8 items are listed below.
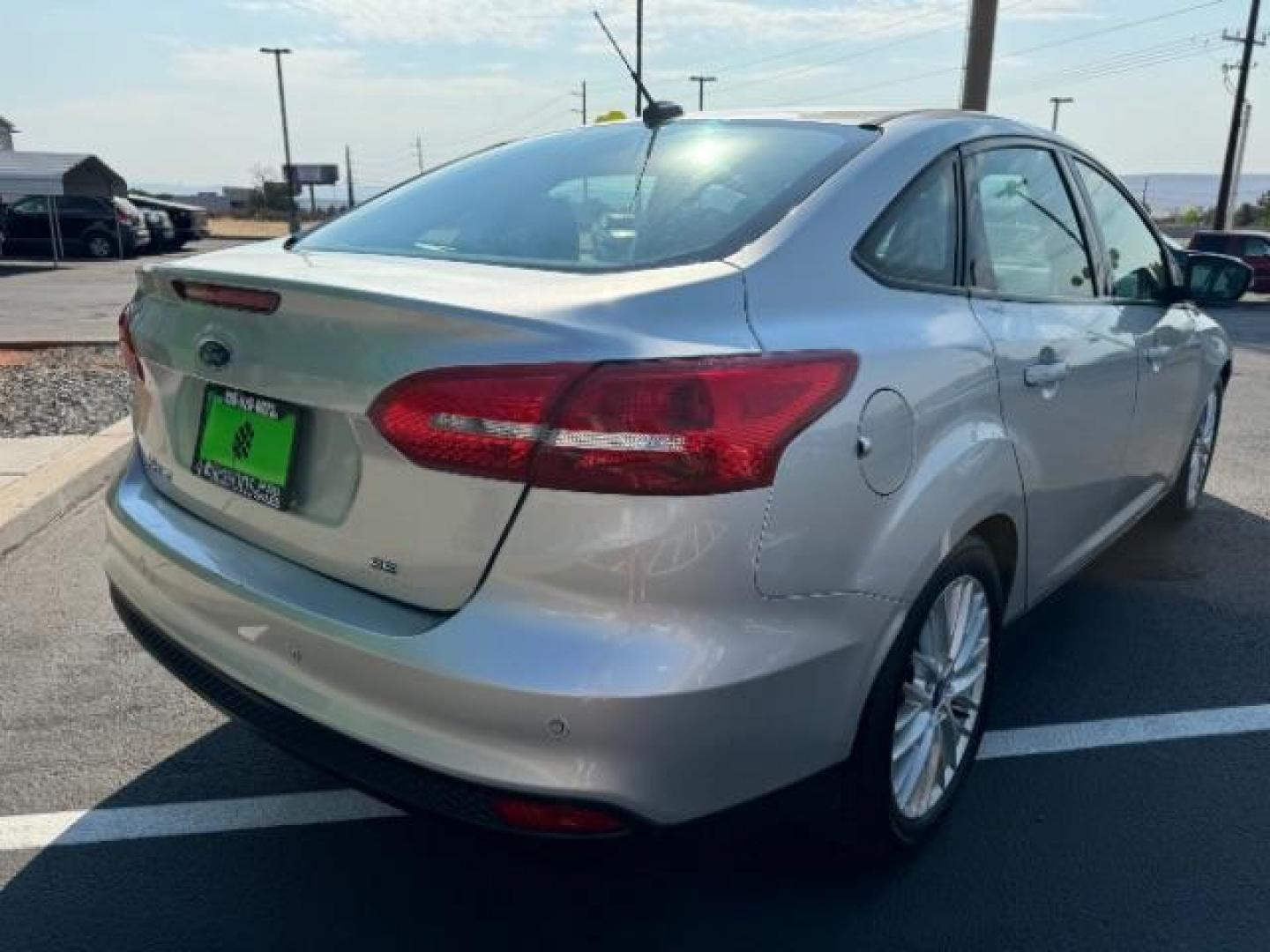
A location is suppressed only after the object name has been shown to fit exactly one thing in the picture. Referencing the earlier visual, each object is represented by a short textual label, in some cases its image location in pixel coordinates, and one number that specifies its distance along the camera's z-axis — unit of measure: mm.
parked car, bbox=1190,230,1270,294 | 22688
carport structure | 23906
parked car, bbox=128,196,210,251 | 28719
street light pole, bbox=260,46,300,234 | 50062
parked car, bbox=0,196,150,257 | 24688
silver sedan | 1775
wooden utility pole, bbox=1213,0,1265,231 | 33500
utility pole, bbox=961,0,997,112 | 14391
